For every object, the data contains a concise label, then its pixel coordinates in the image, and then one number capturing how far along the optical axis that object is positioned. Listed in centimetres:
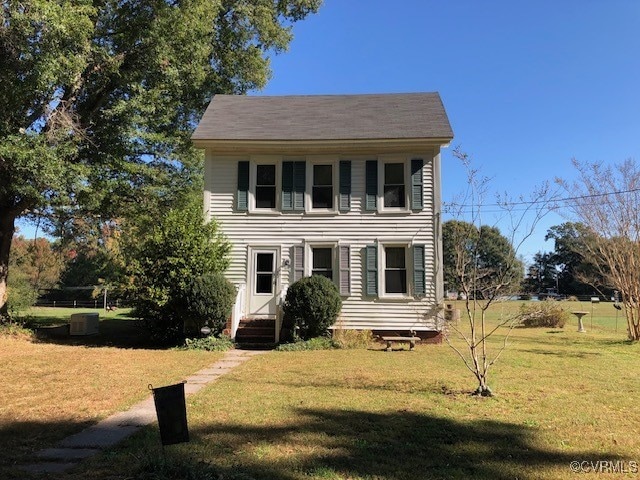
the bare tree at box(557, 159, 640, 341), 1447
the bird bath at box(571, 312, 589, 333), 1794
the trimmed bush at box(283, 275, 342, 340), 1195
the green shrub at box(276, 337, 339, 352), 1153
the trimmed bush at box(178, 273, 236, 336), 1161
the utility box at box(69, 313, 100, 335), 1450
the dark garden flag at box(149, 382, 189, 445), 352
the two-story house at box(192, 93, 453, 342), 1348
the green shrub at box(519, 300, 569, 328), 1993
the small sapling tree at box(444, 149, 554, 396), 648
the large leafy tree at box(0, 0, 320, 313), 1112
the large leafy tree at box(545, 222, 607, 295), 6675
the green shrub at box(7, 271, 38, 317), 1512
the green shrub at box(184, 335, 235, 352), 1152
